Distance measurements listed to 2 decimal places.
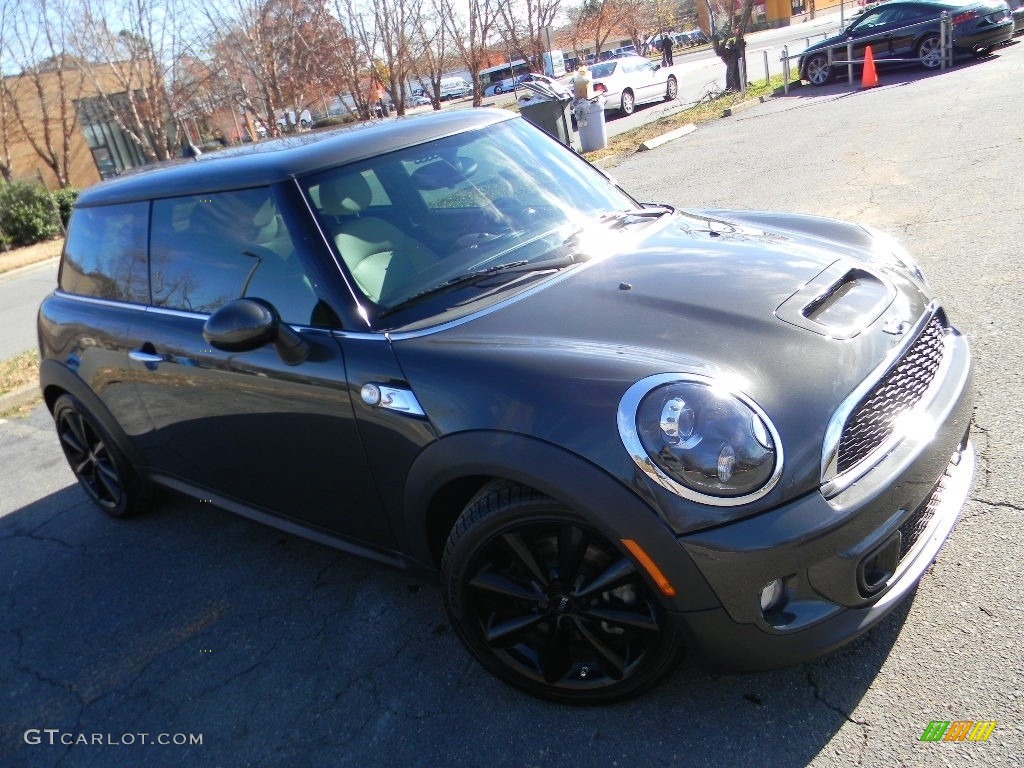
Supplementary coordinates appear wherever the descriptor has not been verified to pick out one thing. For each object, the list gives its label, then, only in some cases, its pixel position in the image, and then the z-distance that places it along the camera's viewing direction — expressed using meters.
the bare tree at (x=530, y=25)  22.19
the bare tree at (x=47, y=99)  23.58
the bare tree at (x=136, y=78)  21.95
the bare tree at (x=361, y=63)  19.39
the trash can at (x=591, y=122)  14.58
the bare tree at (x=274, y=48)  19.72
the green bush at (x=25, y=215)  21.41
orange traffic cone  15.21
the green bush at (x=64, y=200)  22.34
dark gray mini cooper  2.04
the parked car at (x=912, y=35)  15.20
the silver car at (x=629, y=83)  21.31
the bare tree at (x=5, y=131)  25.08
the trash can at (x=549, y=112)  12.12
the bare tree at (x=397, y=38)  18.98
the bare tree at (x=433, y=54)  20.28
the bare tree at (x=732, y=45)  17.33
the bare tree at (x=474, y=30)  20.03
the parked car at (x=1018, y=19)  16.75
